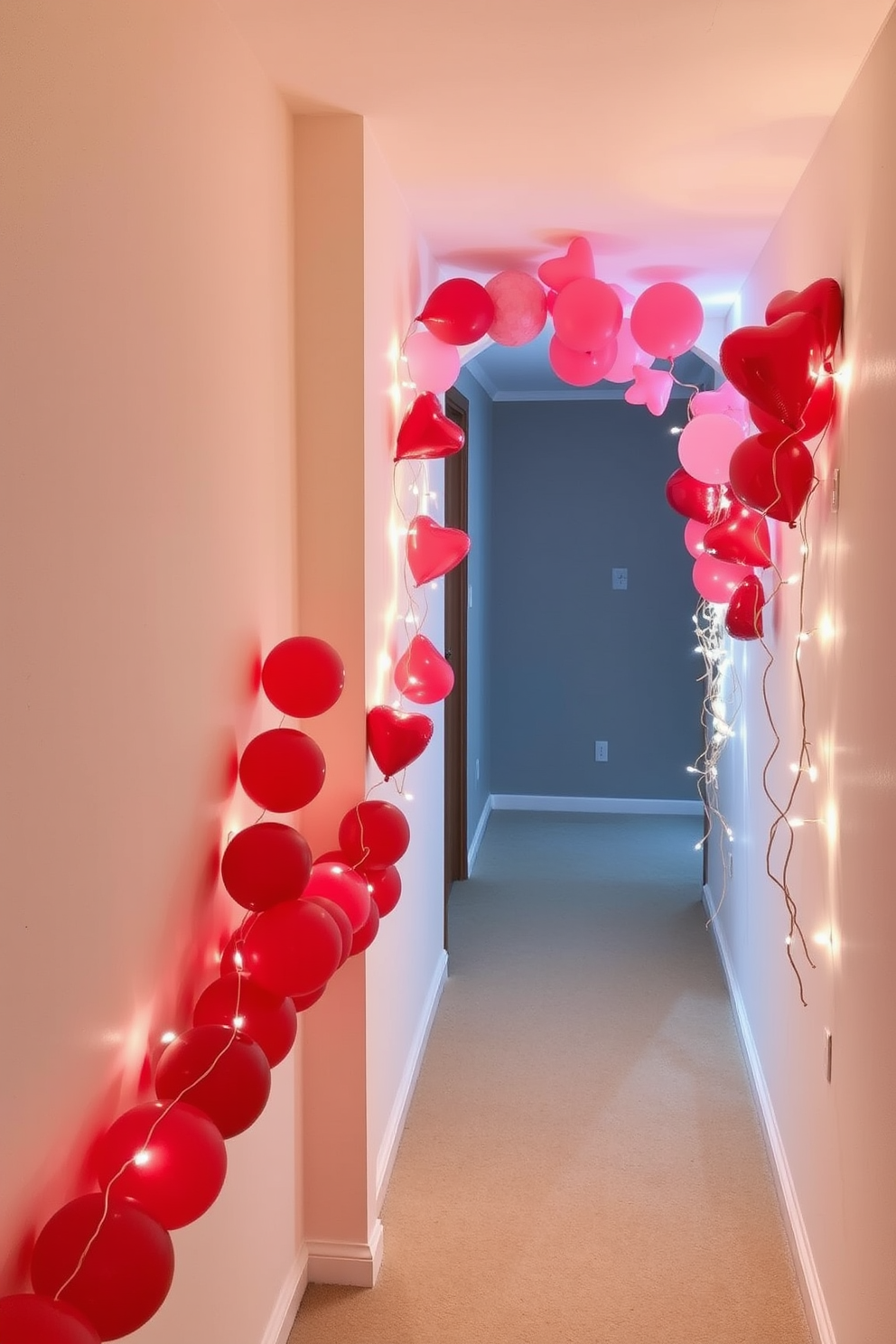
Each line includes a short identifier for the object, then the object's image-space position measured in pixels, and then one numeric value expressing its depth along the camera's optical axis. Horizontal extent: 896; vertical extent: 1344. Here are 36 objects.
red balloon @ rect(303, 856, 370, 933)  2.06
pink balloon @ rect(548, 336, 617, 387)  3.07
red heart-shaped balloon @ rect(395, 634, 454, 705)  2.75
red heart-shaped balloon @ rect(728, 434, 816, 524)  2.17
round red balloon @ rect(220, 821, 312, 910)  1.73
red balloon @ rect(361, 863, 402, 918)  2.35
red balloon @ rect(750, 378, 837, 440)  2.18
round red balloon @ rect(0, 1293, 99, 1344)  1.07
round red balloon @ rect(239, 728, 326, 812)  1.79
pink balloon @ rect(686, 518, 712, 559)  3.57
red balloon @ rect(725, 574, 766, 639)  2.83
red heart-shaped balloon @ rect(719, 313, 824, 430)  2.05
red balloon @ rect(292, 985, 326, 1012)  1.93
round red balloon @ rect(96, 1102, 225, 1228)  1.35
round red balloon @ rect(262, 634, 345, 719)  1.93
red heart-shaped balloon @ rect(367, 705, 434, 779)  2.42
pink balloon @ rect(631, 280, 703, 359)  2.84
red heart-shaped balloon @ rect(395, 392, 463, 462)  2.66
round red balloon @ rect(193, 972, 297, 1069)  1.68
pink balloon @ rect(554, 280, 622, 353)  2.84
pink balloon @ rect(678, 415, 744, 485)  2.92
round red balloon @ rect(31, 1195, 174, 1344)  1.18
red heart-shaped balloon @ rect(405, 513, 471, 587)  2.77
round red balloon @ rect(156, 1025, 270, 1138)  1.49
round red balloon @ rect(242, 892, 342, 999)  1.73
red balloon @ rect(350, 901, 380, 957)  2.20
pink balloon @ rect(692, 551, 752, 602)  3.21
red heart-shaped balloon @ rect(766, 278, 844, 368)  2.12
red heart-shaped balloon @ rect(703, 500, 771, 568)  2.77
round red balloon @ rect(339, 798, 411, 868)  2.28
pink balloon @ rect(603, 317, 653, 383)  3.31
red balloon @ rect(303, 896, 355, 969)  1.89
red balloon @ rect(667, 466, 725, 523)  3.43
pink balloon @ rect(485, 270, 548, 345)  2.91
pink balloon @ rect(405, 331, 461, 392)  2.77
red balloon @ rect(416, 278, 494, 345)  2.71
